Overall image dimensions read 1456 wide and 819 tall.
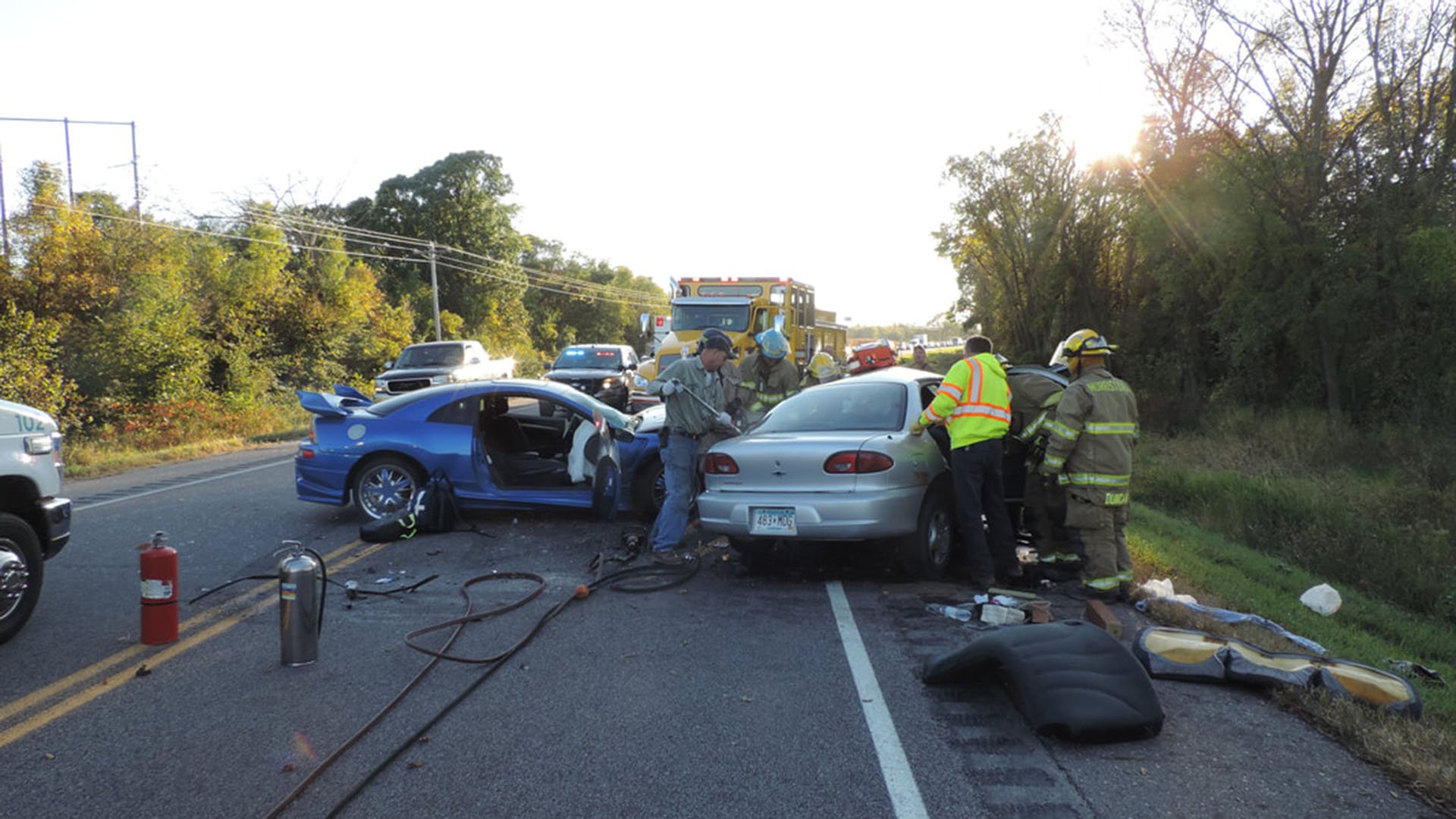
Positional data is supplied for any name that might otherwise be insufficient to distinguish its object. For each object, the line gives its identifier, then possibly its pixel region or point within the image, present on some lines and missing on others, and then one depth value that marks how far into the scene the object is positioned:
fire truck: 18.00
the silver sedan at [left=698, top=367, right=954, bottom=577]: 6.57
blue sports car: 8.66
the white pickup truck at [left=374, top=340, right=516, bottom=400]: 19.70
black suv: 20.53
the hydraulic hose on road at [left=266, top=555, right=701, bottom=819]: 3.65
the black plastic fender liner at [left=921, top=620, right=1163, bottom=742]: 4.00
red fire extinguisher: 5.22
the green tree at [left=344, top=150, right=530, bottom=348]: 49.28
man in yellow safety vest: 6.86
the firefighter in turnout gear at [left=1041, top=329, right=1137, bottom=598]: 6.64
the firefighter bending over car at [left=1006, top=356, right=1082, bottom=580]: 7.45
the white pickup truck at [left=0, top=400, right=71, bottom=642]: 5.27
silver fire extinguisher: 4.92
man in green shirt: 7.65
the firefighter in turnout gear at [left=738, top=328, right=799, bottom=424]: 9.70
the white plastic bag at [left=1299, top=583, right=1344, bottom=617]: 7.70
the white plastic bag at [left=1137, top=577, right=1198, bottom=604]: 6.64
